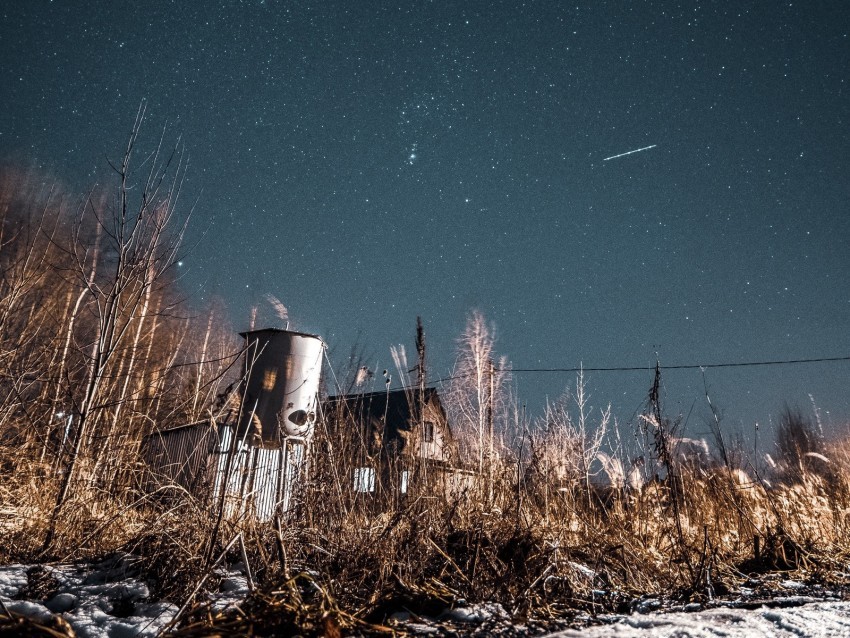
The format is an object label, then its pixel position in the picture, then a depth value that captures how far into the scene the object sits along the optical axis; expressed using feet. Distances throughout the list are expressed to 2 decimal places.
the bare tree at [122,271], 9.57
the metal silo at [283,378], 23.24
